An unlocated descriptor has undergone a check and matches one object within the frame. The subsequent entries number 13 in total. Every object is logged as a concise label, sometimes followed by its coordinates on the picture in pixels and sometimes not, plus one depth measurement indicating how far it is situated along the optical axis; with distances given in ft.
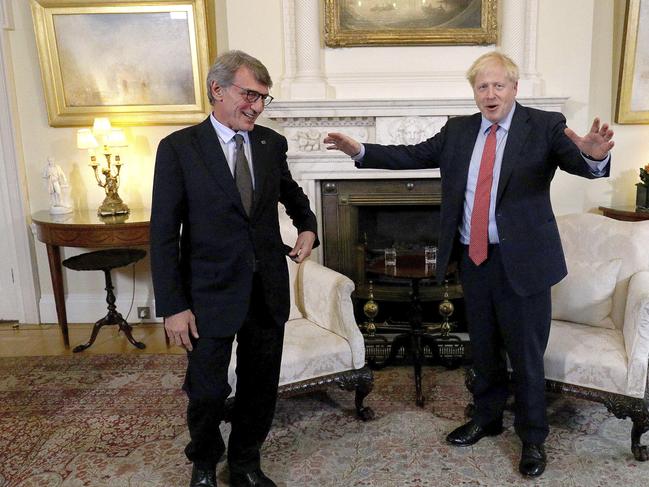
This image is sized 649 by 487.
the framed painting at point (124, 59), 12.07
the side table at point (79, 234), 11.36
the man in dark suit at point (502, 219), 6.52
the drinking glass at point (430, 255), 9.88
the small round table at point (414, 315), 9.28
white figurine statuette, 12.12
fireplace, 11.37
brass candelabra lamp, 11.93
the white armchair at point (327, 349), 8.04
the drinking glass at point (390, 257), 9.91
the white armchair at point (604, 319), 7.24
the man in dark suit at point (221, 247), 5.63
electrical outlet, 13.39
